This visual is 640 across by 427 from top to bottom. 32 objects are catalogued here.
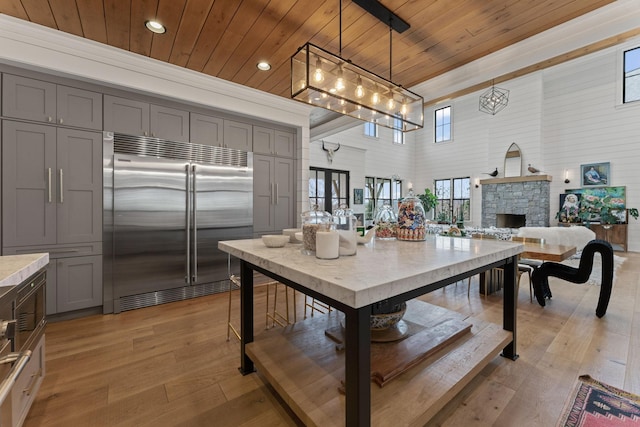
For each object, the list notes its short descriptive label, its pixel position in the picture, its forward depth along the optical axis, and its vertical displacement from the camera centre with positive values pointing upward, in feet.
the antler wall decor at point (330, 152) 28.14 +6.03
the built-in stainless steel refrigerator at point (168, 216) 9.73 -0.27
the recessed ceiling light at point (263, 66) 10.17 +5.47
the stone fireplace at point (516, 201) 27.27 +1.04
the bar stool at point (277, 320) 8.44 -3.55
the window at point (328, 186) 27.22 +2.48
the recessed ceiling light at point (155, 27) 7.89 +5.39
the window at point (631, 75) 23.25 +11.72
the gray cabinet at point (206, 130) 11.29 +3.38
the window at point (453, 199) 34.42 +1.48
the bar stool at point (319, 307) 9.15 -3.47
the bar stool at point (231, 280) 7.24 -1.94
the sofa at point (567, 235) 18.65 -1.64
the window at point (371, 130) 32.42 +9.71
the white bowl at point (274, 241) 5.58 -0.64
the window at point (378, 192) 32.61 +2.38
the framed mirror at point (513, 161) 29.27 +5.41
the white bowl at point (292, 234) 6.06 -0.55
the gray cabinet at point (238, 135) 12.12 +3.38
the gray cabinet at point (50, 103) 8.18 +3.37
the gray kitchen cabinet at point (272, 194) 13.01 +0.79
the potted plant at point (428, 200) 35.40 +1.37
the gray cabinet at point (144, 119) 9.65 +3.38
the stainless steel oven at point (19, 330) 3.05 -1.72
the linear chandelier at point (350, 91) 6.33 +3.23
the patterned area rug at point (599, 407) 4.71 -3.63
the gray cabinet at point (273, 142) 13.00 +3.36
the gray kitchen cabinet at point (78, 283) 8.84 -2.47
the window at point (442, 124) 35.99 +11.58
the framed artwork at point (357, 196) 30.93 +1.62
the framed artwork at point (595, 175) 24.35 +3.36
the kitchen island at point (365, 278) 3.15 -0.89
